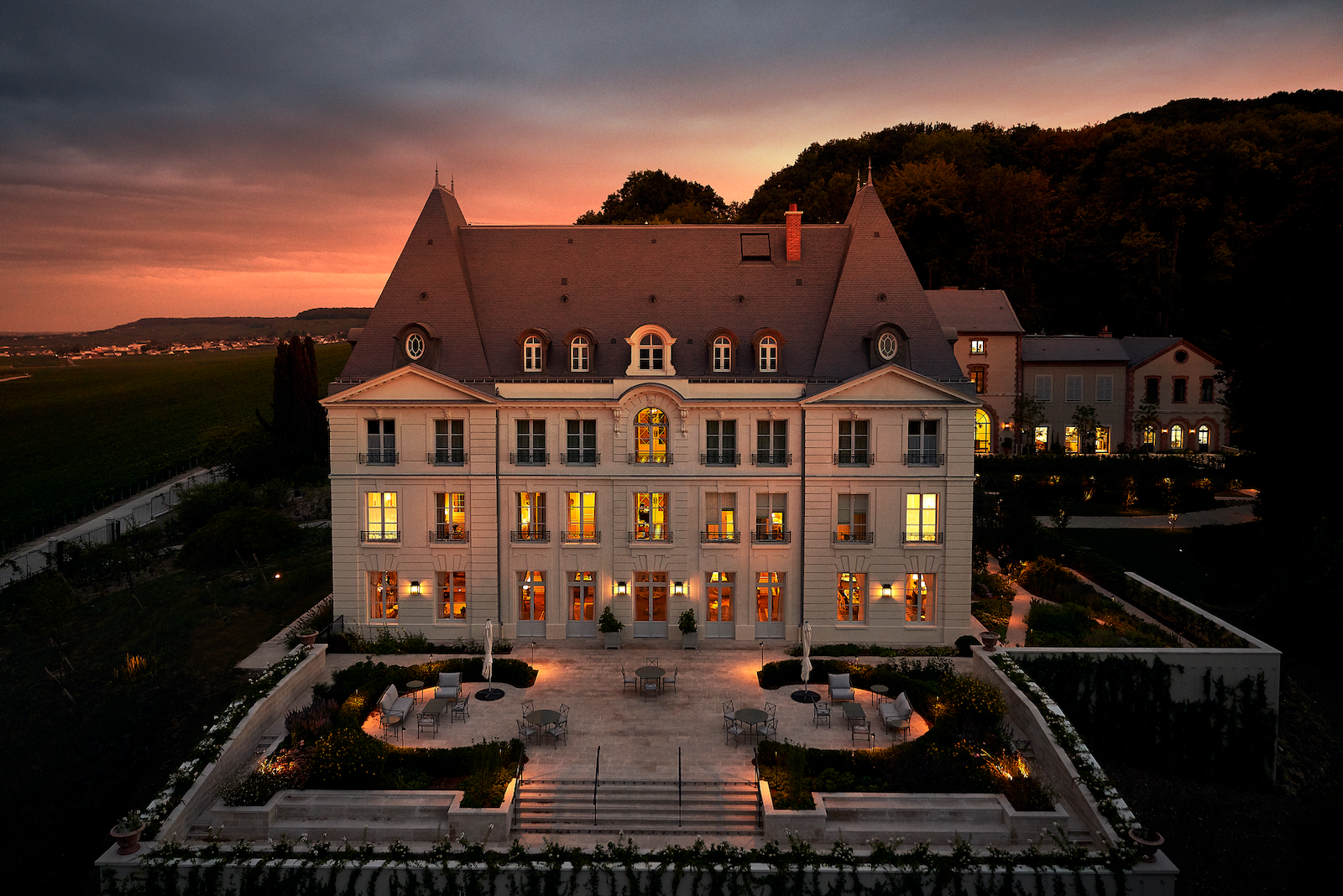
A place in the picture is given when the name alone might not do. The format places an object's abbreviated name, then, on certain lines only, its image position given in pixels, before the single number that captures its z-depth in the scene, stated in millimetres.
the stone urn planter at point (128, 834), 17500
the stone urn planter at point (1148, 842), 17719
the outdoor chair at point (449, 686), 25047
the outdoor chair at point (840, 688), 25078
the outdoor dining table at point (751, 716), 22594
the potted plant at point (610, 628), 30266
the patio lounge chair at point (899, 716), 23312
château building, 30500
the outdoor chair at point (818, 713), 24178
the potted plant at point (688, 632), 30250
